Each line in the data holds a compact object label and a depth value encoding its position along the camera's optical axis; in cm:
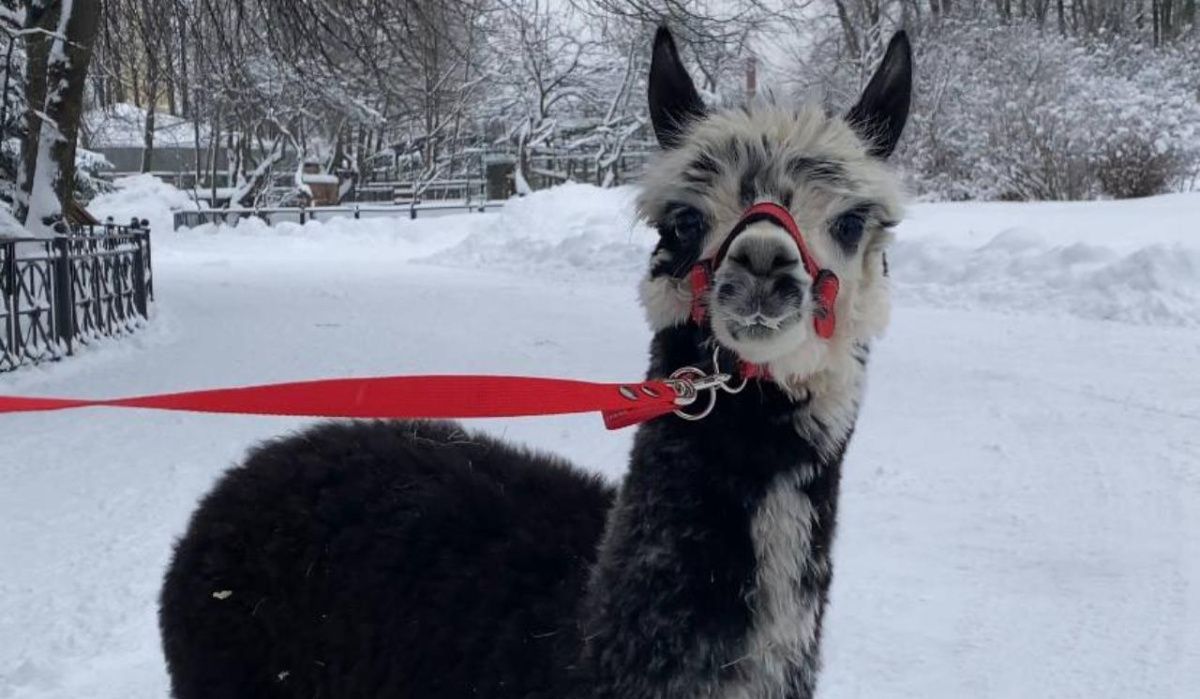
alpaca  190
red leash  208
